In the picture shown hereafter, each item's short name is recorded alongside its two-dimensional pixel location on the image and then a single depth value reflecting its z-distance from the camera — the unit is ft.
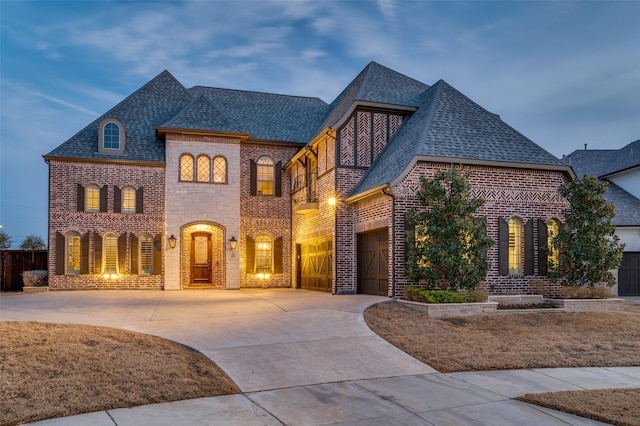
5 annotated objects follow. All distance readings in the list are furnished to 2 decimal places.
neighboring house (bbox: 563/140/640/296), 75.87
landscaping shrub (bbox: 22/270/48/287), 67.62
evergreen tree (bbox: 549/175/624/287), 47.62
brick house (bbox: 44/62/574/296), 51.34
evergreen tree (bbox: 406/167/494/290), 43.31
